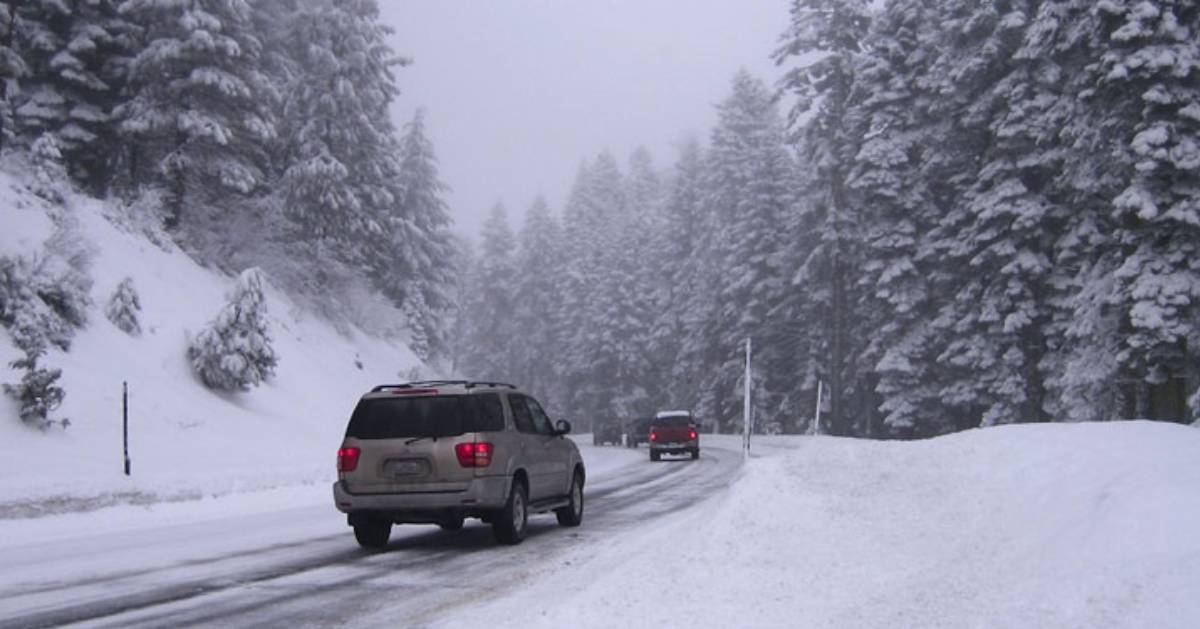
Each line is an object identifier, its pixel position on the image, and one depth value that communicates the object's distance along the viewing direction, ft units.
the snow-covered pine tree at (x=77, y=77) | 104.42
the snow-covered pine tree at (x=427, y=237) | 190.19
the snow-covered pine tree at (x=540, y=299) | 286.05
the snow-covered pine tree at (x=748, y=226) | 176.14
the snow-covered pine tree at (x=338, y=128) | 129.70
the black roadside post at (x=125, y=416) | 60.59
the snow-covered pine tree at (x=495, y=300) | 305.73
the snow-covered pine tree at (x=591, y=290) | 243.60
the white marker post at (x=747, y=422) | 80.72
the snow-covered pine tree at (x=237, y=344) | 85.97
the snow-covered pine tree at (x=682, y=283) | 209.05
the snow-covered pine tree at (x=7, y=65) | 92.84
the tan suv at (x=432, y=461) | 39.17
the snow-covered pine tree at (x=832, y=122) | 140.05
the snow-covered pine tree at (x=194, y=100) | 107.38
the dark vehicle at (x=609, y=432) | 184.14
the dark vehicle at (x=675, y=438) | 115.85
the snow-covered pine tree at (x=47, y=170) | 89.56
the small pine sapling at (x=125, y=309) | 82.99
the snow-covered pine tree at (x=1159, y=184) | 71.72
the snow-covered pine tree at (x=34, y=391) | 60.95
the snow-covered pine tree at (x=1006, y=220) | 96.68
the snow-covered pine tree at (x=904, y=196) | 118.11
